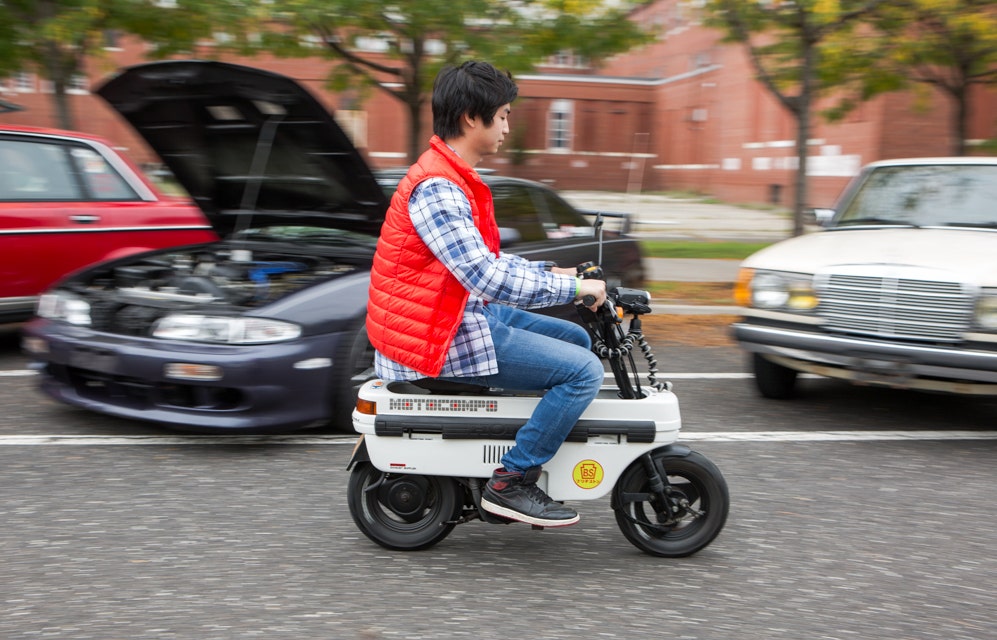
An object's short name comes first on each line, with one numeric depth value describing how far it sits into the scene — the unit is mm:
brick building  32062
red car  7262
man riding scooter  3354
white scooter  3682
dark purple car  5000
